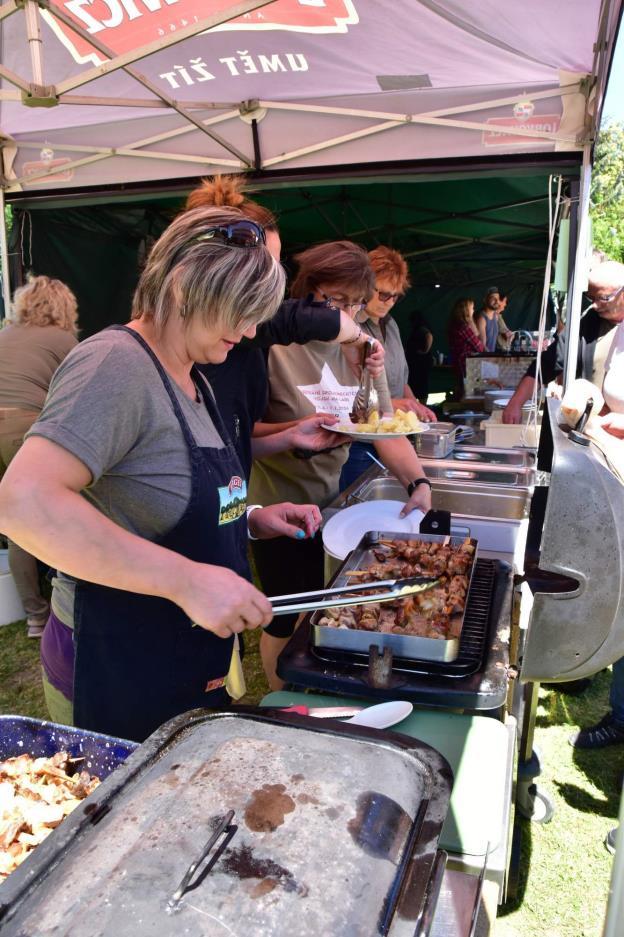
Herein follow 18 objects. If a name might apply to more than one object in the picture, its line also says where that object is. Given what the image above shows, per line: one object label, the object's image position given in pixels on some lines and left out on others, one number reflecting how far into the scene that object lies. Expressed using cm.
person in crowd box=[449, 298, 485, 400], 820
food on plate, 226
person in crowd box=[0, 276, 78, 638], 356
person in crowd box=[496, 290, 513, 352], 934
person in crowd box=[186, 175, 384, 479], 174
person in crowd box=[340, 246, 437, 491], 306
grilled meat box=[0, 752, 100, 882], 96
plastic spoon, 113
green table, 95
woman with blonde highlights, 102
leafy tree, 1772
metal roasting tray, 124
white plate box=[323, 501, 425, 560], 191
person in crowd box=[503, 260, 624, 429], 349
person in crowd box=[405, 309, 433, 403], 898
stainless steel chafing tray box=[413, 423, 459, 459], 308
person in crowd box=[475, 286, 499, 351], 887
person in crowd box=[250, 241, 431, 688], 229
